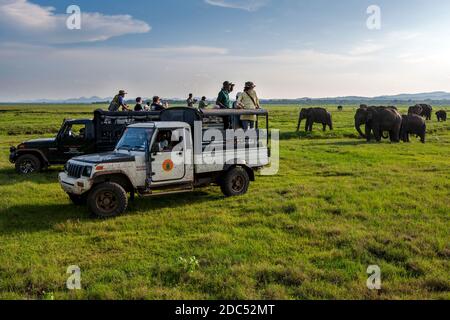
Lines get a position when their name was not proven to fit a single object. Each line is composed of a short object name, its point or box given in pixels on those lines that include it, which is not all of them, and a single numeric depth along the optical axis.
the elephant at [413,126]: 25.84
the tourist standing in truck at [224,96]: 12.53
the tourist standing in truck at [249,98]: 12.54
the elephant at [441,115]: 49.24
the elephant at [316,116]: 32.31
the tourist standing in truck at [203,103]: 18.02
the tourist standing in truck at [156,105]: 15.73
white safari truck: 9.10
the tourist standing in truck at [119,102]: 15.87
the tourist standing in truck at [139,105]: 16.09
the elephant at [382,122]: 24.64
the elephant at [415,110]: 34.41
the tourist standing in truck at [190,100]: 18.66
